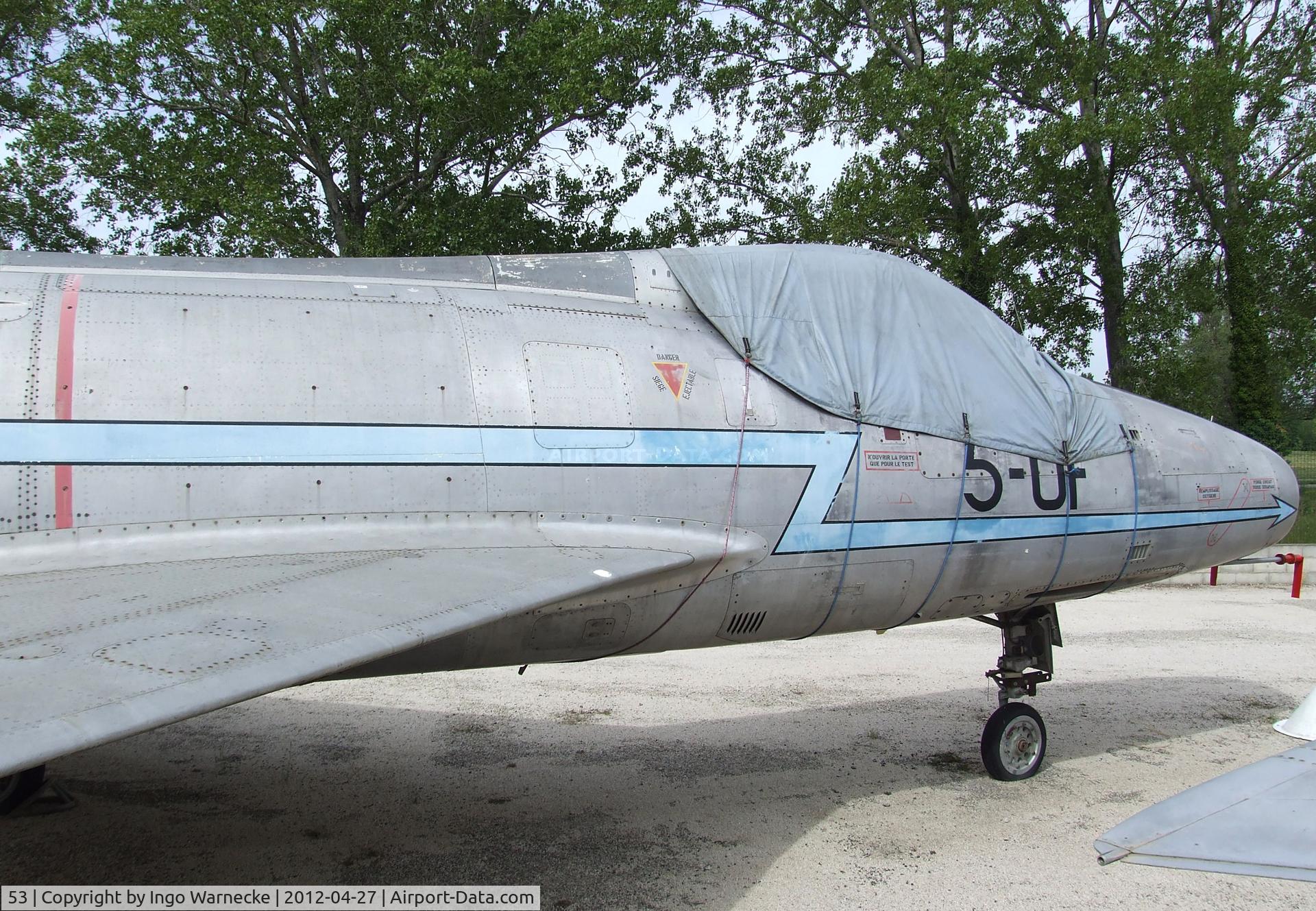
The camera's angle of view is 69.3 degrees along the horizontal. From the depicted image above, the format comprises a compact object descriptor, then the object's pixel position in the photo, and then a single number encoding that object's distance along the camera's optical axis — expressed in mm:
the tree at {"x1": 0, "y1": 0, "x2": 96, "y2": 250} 20719
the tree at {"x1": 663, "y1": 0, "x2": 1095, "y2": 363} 21562
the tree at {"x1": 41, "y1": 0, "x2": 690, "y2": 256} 18641
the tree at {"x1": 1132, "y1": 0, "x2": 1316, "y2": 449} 22109
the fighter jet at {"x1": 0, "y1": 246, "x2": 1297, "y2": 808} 3725
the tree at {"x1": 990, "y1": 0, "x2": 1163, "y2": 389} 22203
